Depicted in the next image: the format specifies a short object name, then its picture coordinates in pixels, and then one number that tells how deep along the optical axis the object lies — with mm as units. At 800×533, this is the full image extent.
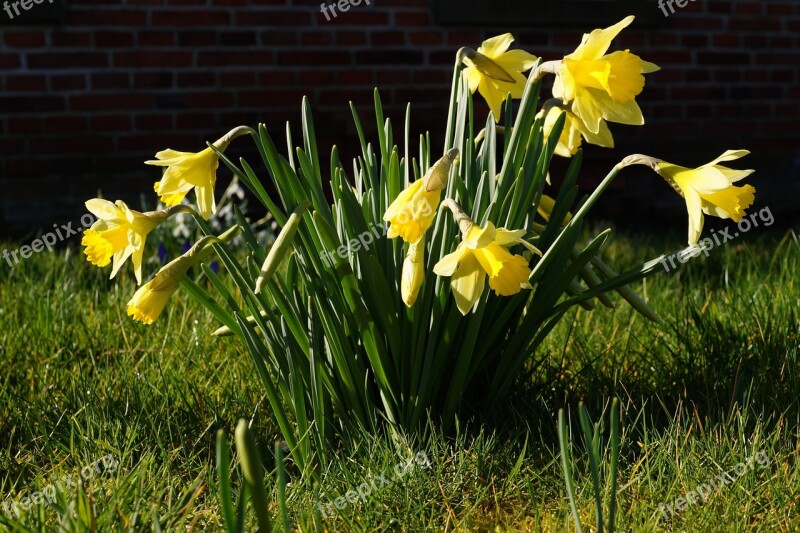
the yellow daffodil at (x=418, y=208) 4839
